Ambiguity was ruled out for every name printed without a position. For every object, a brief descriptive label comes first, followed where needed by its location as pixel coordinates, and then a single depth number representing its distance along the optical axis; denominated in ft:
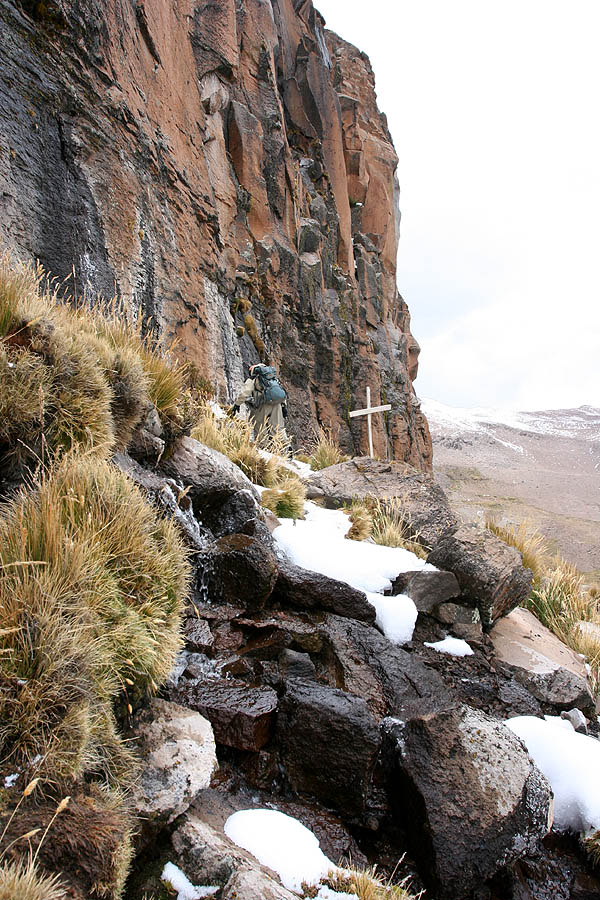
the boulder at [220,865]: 5.41
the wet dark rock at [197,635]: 10.04
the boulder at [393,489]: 22.12
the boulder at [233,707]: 8.17
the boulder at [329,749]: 8.10
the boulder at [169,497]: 11.71
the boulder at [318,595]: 13.08
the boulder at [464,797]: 7.45
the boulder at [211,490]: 14.40
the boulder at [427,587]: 15.08
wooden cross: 48.55
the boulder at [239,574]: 12.33
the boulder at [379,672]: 10.70
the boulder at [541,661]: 13.44
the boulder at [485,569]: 15.85
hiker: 33.01
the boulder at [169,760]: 6.05
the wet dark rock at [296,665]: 10.10
